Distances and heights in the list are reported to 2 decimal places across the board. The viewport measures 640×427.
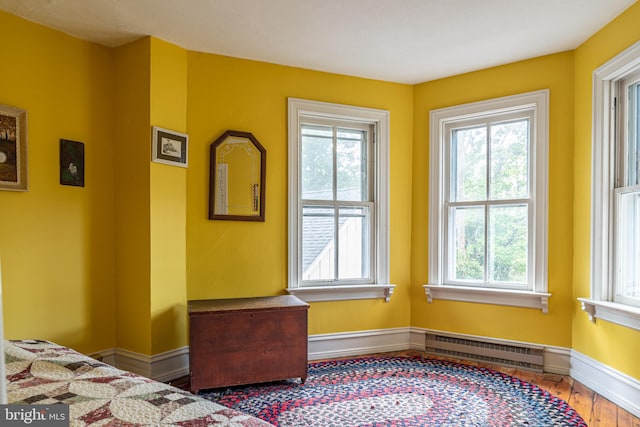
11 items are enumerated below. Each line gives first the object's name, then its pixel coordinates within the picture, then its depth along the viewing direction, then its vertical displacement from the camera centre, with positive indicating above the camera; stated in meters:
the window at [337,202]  3.70 +0.05
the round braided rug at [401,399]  2.53 -1.25
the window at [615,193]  2.78 +0.10
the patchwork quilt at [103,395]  1.24 -0.61
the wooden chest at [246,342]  2.84 -0.92
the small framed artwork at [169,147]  3.09 +0.44
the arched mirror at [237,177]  3.42 +0.24
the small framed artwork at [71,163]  2.98 +0.31
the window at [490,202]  3.45 +0.05
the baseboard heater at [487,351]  3.43 -1.20
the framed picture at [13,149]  2.66 +0.36
